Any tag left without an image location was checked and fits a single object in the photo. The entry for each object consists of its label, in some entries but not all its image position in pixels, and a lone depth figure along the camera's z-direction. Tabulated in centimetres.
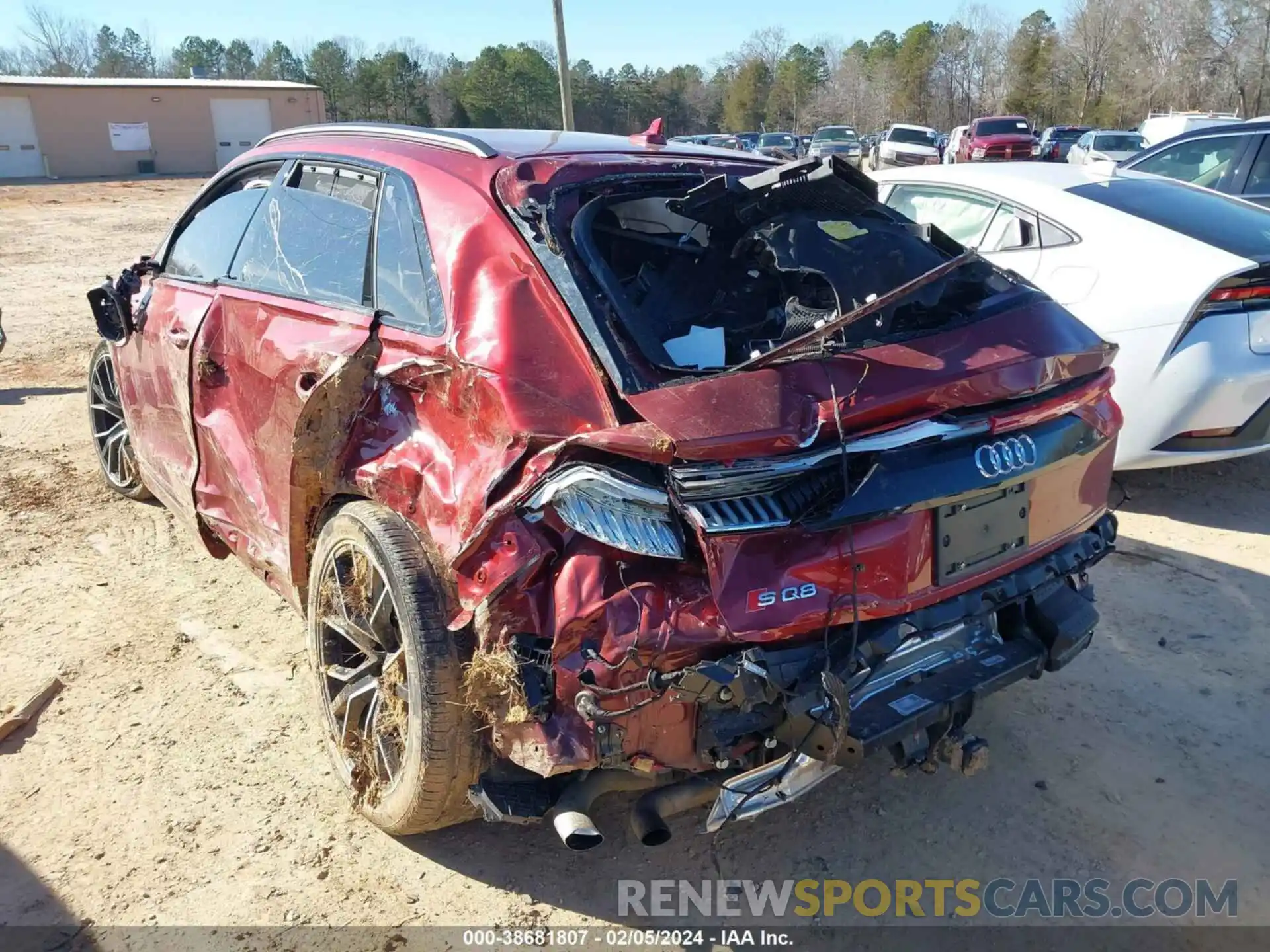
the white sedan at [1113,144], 2484
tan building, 4075
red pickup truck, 2769
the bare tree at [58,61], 7588
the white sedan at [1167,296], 450
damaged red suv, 208
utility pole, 1268
